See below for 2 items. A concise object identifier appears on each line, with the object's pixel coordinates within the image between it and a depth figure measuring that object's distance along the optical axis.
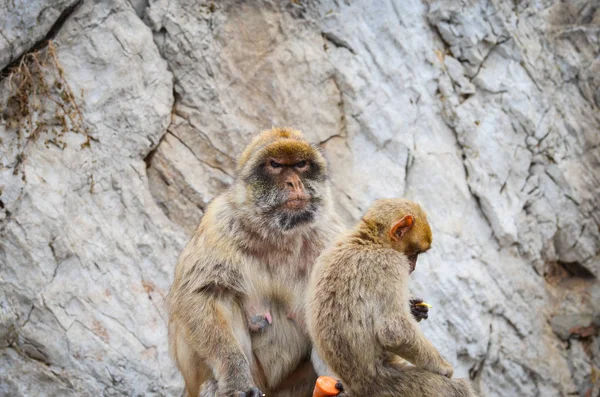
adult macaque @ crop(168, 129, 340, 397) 4.09
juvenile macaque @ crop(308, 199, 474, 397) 3.46
